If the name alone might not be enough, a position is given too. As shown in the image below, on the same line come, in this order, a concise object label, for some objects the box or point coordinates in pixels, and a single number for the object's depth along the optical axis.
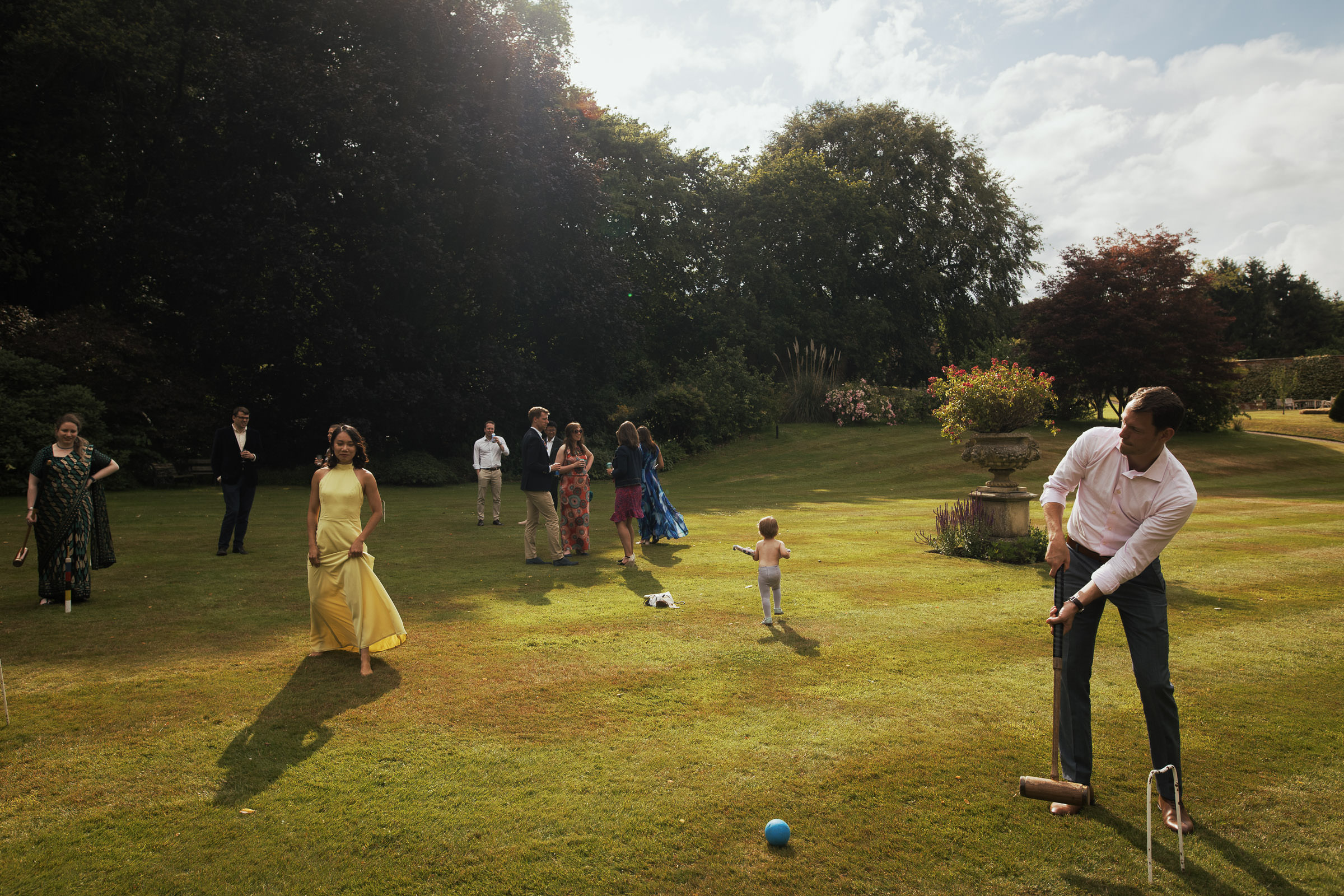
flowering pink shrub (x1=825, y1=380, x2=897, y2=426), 36.44
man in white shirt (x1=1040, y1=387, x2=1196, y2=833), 3.85
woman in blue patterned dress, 13.60
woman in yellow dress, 6.69
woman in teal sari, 8.70
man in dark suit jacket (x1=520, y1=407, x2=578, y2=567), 11.54
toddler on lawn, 7.82
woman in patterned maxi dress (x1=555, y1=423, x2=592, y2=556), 12.10
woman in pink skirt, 12.26
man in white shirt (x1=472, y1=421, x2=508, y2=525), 16.06
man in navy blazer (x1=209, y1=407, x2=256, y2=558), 12.12
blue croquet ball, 3.93
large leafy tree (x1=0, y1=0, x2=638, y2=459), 22.52
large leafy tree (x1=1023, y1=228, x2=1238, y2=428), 29.03
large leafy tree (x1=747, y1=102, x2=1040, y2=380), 41.38
